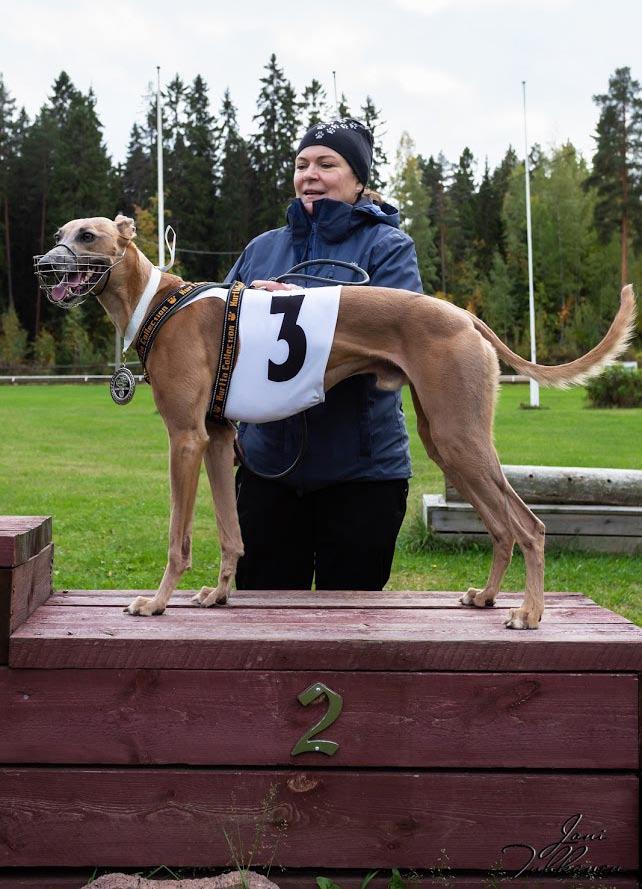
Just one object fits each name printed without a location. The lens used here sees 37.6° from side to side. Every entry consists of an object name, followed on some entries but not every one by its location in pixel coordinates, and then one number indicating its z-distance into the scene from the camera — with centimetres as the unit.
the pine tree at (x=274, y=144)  5931
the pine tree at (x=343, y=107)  5328
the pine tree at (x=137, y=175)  6694
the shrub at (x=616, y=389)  2739
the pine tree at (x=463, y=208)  7138
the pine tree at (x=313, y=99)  5916
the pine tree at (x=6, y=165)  6204
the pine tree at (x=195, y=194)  6134
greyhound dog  335
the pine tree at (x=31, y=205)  6253
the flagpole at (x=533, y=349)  2859
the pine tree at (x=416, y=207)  6475
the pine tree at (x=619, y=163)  5034
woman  419
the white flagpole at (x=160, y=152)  2841
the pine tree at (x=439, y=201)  7081
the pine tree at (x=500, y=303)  6372
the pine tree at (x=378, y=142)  5796
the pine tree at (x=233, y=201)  6088
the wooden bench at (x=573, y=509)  795
